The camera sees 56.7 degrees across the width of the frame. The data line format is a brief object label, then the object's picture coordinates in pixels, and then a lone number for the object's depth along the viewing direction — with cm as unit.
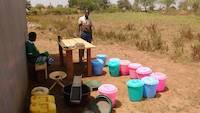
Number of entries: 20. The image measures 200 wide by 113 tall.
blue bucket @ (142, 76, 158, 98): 359
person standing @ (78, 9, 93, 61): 516
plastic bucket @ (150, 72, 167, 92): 382
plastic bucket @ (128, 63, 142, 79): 426
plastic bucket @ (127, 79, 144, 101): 353
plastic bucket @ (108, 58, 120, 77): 445
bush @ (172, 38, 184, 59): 578
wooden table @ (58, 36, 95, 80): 424
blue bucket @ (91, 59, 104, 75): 455
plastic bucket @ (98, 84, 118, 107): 338
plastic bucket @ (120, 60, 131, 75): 451
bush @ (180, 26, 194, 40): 759
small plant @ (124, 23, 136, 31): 952
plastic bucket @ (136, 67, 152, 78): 396
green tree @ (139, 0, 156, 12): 3793
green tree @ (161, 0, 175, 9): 3714
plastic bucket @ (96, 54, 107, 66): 495
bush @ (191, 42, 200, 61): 550
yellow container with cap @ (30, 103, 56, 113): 274
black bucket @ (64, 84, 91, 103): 337
